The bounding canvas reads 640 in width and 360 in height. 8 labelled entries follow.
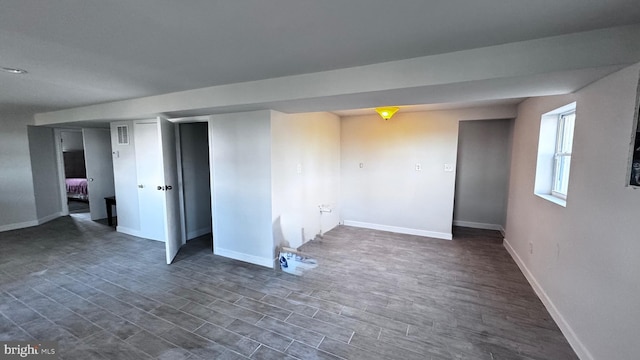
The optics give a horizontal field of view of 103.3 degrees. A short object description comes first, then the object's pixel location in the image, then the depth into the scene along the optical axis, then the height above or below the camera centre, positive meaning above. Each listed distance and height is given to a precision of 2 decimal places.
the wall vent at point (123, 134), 4.70 +0.41
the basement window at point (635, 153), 1.50 +0.03
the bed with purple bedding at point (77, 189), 7.63 -1.00
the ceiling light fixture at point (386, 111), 3.71 +0.68
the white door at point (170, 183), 3.49 -0.39
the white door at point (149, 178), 4.36 -0.38
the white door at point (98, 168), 5.85 -0.28
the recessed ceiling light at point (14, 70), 2.39 +0.81
